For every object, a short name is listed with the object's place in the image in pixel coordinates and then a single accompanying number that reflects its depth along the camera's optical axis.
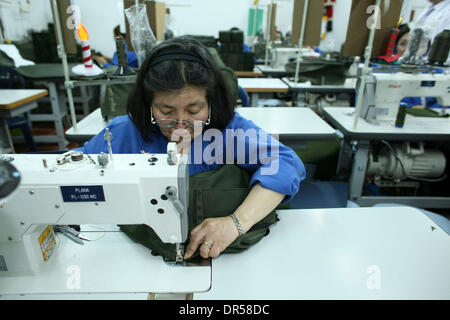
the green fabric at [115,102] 1.91
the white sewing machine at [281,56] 4.14
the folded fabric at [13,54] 3.23
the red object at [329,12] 6.96
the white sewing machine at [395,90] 1.91
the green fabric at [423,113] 2.26
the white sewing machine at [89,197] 0.67
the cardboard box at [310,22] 2.66
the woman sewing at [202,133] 0.87
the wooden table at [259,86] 2.98
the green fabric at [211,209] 0.82
